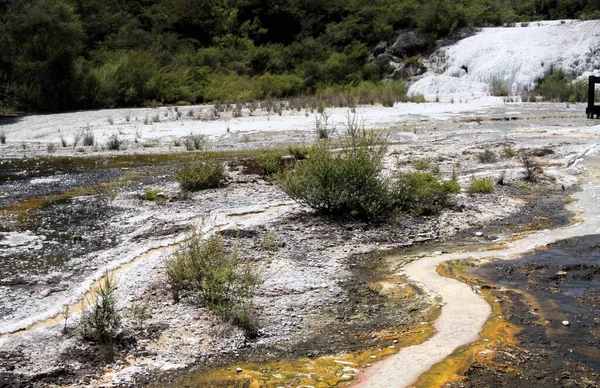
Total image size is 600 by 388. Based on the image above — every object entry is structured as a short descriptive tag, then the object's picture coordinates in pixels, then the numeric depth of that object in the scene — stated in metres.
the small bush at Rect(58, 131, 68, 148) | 17.72
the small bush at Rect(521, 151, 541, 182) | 11.82
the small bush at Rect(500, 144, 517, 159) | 14.00
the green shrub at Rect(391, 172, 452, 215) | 9.66
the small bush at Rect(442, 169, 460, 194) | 10.40
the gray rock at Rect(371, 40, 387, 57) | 42.66
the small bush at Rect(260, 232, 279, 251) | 7.99
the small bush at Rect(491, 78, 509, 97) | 32.56
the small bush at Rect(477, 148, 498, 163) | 13.63
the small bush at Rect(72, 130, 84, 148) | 17.65
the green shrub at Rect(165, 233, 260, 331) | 5.92
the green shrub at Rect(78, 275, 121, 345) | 5.41
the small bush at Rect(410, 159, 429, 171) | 12.60
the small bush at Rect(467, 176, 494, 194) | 10.80
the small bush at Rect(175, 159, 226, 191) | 11.31
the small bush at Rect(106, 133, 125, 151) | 17.06
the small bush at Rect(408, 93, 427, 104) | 30.02
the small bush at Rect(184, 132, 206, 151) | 16.45
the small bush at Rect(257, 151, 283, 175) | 12.72
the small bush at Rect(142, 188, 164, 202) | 10.77
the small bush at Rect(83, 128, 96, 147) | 17.75
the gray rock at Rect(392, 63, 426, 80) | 39.19
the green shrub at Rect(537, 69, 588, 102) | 28.58
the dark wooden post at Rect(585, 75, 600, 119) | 19.70
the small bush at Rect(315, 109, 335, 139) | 16.33
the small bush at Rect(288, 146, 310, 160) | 13.90
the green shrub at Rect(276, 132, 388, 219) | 9.23
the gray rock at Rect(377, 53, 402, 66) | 41.25
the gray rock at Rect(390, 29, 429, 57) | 41.31
